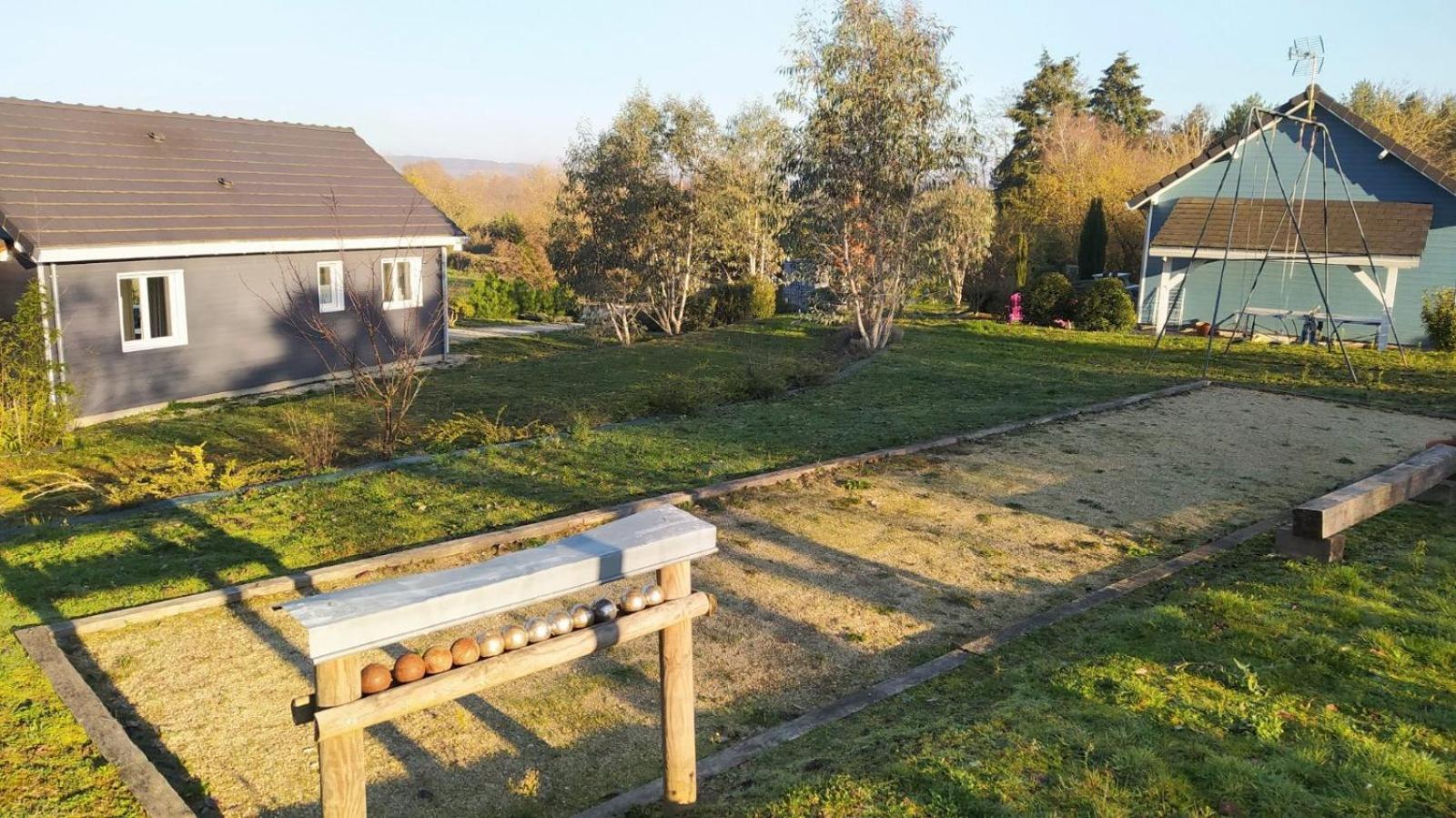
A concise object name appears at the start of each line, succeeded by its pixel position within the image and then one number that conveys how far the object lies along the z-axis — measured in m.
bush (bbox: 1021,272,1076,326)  23.33
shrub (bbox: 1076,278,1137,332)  22.50
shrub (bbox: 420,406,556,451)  10.72
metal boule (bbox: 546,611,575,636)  3.55
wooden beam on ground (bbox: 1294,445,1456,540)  6.62
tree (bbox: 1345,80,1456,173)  32.19
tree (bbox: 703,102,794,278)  19.84
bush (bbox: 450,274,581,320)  27.64
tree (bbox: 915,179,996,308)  18.64
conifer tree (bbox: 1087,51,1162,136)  55.56
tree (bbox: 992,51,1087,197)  48.31
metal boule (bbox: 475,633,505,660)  3.34
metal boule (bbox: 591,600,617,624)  3.63
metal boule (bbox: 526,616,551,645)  3.48
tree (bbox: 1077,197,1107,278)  29.62
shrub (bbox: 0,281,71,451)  10.38
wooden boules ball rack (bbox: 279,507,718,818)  2.98
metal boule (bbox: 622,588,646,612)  3.73
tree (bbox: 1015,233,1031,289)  27.83
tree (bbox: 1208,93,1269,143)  38.37
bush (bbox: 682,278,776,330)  24.92
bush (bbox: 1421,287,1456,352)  19.02
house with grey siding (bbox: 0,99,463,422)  13.12
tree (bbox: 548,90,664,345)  21.42
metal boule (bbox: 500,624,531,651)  3.40
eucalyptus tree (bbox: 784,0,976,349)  17.59
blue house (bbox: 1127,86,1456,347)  20.20
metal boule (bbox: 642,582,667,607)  3.78
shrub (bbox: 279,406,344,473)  9.55
